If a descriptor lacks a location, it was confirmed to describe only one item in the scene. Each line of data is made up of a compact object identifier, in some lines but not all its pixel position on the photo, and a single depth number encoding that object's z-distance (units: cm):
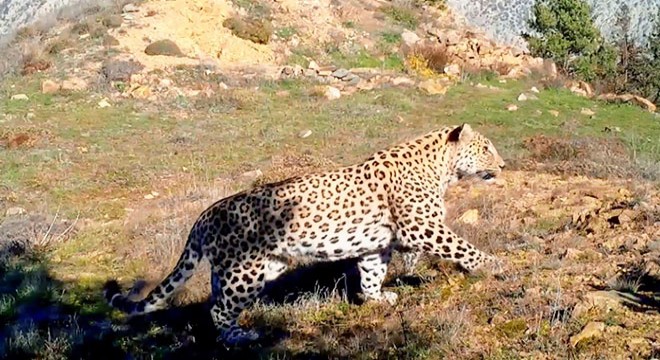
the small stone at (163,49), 3115
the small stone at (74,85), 2753
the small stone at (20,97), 2648
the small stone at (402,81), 2950
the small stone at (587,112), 2580
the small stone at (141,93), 2702
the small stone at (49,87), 2728
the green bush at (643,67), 4116
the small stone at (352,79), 2978
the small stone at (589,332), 614
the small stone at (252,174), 1769
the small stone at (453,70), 3306
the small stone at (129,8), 3462
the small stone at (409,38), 3684
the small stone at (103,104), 2581
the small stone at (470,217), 1138
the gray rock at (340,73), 3042
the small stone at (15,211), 1531
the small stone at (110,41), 3125
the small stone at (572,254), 854
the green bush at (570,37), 4409
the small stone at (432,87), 2867
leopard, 737
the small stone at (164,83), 2805
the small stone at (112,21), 3291
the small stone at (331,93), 2756
